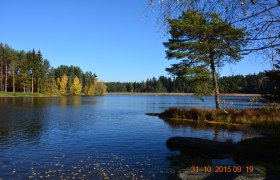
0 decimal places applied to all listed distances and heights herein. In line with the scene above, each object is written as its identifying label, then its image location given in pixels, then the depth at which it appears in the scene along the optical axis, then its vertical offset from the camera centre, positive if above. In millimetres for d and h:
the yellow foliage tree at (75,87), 137312 +3411
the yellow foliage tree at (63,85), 125400 +4437
